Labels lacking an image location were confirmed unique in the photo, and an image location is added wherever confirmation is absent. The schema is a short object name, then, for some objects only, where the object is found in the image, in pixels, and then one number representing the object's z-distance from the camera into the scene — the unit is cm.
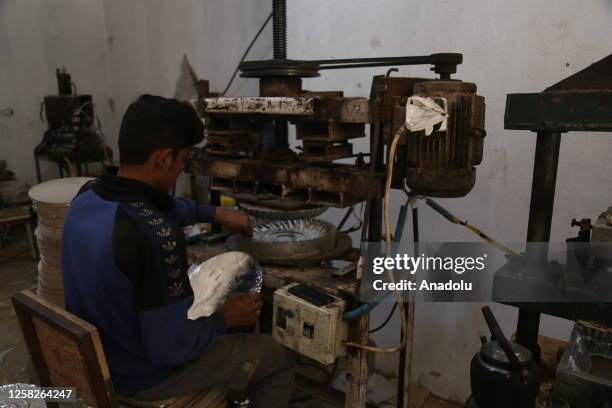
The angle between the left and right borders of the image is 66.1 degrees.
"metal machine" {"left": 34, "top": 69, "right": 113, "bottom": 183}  347
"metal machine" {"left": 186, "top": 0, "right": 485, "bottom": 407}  124
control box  129
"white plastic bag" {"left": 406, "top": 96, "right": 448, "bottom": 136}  118
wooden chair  105
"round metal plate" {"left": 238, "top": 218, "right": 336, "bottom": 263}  157
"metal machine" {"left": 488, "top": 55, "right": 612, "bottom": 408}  98
